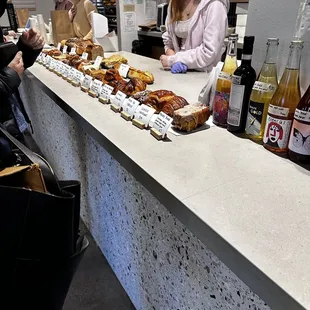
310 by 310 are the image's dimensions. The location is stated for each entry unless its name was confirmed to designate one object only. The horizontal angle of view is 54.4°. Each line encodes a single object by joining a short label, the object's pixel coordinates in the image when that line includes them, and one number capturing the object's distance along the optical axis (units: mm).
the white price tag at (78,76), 1424
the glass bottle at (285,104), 749
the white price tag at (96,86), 1256
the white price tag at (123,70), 1492
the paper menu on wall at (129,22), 3090
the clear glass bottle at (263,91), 809
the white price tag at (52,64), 1715
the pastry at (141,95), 1076
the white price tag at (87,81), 1328
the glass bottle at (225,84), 900
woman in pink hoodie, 1789
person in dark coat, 1165
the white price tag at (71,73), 1486
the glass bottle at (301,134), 695
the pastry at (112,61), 1669
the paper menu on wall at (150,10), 3356
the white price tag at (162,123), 872
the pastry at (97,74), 1334
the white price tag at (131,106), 1020
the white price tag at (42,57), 1925
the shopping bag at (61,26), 2475
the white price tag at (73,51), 1959
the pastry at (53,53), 1944
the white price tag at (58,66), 1638
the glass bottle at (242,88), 826
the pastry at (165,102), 999
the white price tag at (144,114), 957
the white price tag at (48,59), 1809
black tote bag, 520
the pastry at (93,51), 1892
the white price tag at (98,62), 1573
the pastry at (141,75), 1442
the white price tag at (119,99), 1095
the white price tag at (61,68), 1593
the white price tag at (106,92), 1195
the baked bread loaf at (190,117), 923
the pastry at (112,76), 1304
